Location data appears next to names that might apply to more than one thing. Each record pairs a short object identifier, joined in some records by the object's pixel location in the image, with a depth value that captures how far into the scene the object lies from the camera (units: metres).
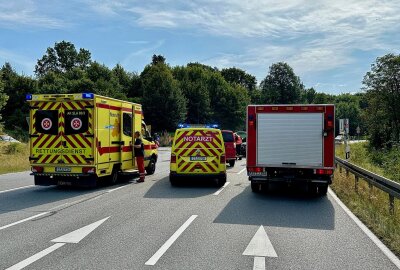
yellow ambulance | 13.09
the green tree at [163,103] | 64.56
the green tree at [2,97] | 31.34
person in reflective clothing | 15.50
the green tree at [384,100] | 54.28
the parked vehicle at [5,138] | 33.60
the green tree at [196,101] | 75.69
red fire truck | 12.05
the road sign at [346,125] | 21.56
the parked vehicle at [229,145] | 22.44
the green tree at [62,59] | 101.25
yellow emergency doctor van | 14.38
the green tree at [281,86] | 105.94
